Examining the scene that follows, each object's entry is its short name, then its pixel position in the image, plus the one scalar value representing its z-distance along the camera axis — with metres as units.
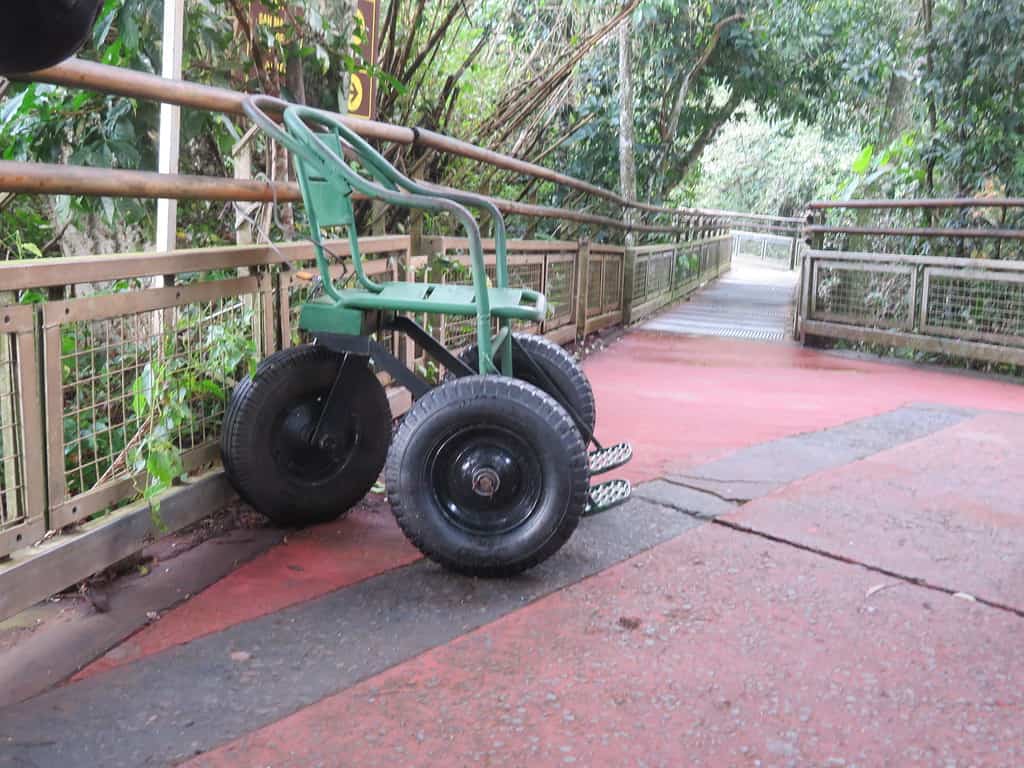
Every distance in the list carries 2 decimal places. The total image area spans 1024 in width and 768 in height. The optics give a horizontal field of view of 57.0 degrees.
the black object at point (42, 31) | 1.00
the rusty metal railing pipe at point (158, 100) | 2.02
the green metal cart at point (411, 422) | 2.34
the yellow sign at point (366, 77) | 3.55
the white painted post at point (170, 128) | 2.64
